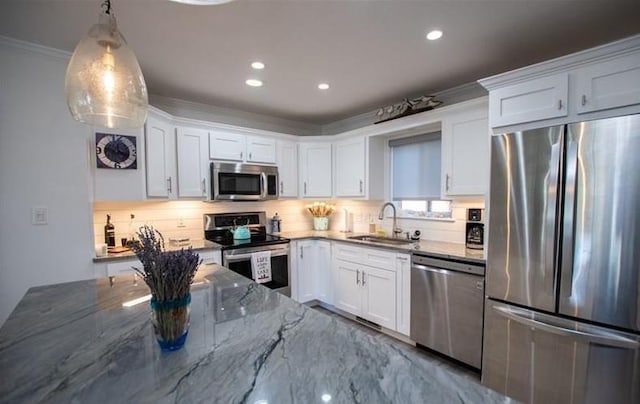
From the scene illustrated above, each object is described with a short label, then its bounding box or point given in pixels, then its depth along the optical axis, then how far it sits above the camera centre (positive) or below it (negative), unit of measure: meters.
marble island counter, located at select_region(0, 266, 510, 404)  0.73 -0.51
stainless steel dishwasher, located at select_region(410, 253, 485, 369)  2.25 -0.96
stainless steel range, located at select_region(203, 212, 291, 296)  3.08 -0.61
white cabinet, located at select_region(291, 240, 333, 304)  3.56 -1.00
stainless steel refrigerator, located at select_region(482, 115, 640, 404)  1.57 -0.44
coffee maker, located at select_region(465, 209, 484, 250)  2.62 -0.37
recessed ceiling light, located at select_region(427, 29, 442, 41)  1.93 +1.04
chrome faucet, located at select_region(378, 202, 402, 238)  3.53 -0.38
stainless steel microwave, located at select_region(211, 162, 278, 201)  3.27 +0.09
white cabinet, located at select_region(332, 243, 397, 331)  2.89 -1.00
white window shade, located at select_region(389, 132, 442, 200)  3.20 +0.27
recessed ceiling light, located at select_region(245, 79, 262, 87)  2.74 +1.02
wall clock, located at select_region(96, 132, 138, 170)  2.42 +0.33
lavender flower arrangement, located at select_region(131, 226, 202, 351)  0.91 -0.30
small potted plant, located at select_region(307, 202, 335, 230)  4.23 -0.35
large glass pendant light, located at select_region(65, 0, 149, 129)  1.18 +0.47
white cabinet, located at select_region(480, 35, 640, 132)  1.59 +0.62
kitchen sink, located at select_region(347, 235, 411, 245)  3.36 -0.60
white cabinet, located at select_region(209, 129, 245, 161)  3.28 +0.51
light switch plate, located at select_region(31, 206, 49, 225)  2.12 -0.18
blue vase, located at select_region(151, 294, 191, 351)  0.92 -0.42
